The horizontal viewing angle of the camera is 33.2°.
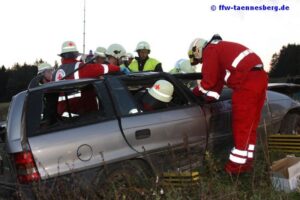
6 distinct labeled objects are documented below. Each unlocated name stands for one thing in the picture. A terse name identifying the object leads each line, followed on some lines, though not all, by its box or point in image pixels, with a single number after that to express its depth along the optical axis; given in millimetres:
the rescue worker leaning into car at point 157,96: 5887
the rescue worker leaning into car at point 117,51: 10073
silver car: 4945
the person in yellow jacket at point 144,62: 9242
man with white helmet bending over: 5730
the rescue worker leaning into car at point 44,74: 6638
